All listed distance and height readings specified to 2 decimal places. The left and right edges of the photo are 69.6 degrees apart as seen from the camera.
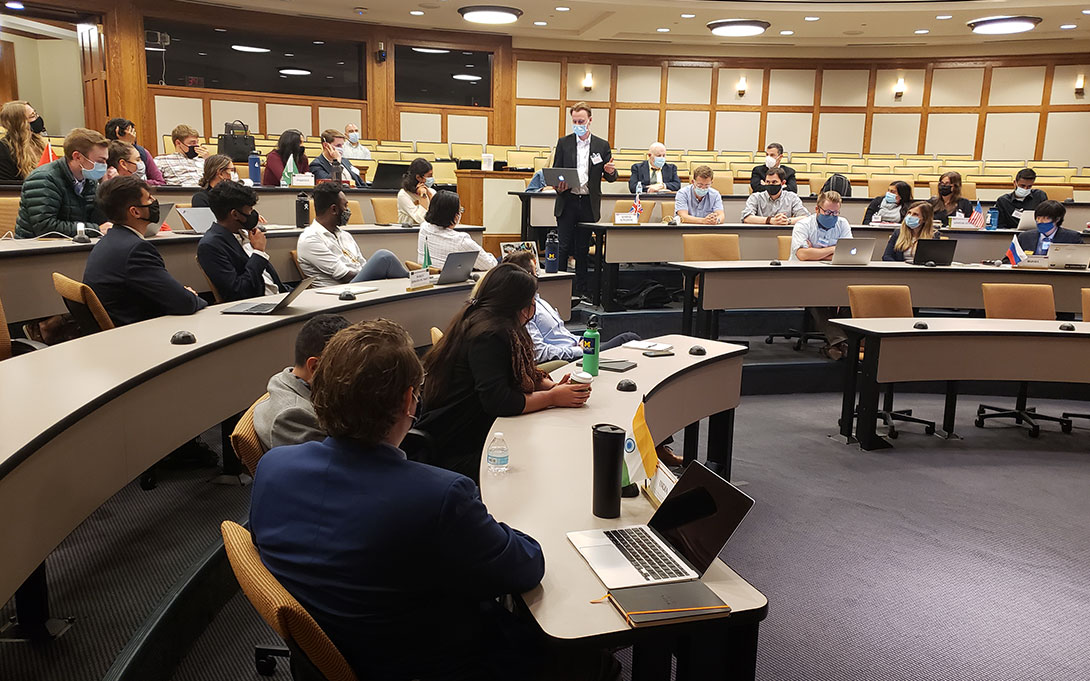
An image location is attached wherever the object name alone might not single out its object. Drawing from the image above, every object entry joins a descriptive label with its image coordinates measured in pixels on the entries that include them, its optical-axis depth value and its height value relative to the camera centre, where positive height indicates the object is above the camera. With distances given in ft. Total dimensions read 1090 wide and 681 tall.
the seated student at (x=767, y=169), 25.72 +1.03
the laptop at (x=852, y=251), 18.89 -1.08
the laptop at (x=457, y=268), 14.14 -1.34
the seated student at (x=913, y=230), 20.29 -0.57
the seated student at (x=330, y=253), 14.70 -1.15
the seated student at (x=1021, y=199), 26.18 +0.38
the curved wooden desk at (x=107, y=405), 5.43 -1.99
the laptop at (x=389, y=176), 24.72 +0.53
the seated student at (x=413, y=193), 20.81 +0.02
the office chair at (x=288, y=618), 3.85 -2.07
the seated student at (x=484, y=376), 7.85 -1.81
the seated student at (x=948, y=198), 22.97 +0.30
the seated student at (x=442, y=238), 15.15 -0.85
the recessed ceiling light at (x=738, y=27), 38.34 +8.58
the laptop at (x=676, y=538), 4.77 -2.20
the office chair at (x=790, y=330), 20.72 -3.21
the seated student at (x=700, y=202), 23.73 -0.02
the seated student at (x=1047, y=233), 21.02 -0.59
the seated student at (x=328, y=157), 23.98 +1.07
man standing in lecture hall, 22.75 +0.32
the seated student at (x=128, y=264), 10.15 -1.00
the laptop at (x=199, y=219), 15.05 -0.59
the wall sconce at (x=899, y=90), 45.93 +6.75
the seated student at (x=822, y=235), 20.06 -0.78
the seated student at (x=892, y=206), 22.98 +0.02
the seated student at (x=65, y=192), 13.58 -0.14
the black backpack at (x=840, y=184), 28.52 +0.76
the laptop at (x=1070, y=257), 18.51 -1.05
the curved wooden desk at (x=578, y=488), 4.46 -2.24
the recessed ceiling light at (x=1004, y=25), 35.96 +8.47
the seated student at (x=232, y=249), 12.14 -0.94
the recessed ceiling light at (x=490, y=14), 37.09 +8.57
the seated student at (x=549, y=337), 12.05 -2.15
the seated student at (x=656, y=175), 27.94 +0.92
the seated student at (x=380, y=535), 4.09 -1.79
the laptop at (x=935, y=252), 19.01 -1.05
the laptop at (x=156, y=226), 14.48 -0.72
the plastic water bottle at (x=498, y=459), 6.41 -2.14
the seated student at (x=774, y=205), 23.50 -0.04
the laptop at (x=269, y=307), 10.96 -1.64
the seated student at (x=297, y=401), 6.20 -1.69
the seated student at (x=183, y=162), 21.91 +0.71
